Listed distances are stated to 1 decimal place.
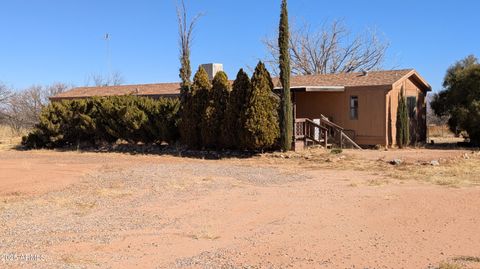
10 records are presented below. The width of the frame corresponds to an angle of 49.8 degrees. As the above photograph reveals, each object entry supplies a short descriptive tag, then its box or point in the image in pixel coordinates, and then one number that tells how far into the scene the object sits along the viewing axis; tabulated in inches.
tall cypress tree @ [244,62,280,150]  693.3
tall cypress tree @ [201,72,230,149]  753.6
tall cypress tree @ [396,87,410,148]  841.5
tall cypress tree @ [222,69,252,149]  708.7
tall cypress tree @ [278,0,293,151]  699.4
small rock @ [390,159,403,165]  602.9
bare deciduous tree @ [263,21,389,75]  1737.2
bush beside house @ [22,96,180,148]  848.3
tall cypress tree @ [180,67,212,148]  779.4
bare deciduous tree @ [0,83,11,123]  1437.0
